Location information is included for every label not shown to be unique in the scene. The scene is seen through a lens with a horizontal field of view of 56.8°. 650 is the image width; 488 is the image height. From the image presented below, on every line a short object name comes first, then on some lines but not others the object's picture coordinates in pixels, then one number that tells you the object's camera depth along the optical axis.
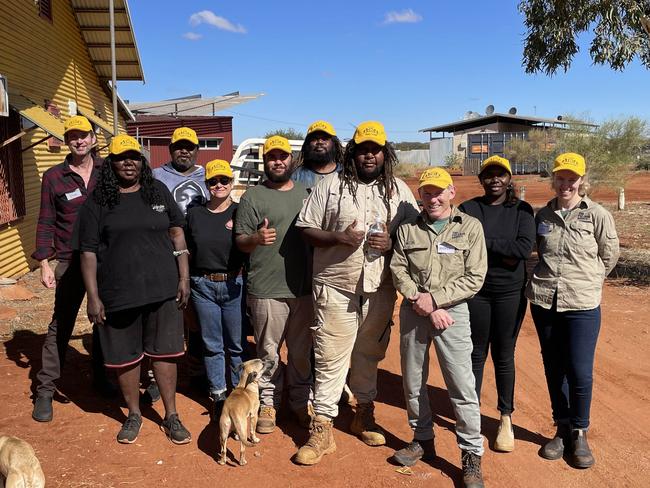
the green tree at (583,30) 8.72
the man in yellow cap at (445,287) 3.50
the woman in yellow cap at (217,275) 4.25
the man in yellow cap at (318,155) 4.47
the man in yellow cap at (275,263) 4.05
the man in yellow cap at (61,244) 4.46
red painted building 27.20
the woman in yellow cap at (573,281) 3.76
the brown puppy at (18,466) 3.02
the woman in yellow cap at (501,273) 3.82
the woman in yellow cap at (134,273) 3.86
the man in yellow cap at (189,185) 4.69
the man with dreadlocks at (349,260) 3.77
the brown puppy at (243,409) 3.72
